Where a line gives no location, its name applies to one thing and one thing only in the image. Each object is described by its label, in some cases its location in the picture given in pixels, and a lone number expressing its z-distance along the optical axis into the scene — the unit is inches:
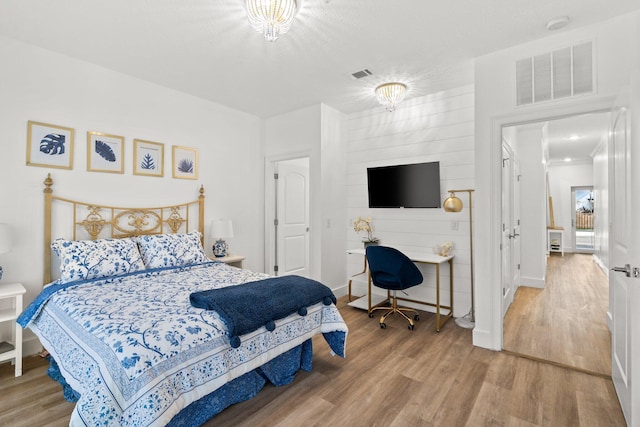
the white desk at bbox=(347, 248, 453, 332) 135.5
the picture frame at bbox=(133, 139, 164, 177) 140.0
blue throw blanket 76.4
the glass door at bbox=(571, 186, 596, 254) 357.4
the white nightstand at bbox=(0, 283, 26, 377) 95.9
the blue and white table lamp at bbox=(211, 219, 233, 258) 155.9
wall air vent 98.6
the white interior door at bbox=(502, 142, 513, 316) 152.9
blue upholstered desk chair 133.0
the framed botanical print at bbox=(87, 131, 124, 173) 126.8
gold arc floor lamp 139.6
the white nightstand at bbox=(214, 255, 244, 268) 154.0
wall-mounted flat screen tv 152.8
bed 58.9
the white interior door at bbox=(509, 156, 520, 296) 177.0
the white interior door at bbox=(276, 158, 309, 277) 198.7
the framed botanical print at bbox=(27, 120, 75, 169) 112.8
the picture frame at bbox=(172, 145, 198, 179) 153.3
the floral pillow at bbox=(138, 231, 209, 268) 124.7
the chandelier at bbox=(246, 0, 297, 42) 81.5
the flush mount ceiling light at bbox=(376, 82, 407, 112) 142.9
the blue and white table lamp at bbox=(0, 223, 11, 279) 95.8
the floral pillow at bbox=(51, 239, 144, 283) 104.5
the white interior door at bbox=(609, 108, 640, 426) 63.9
